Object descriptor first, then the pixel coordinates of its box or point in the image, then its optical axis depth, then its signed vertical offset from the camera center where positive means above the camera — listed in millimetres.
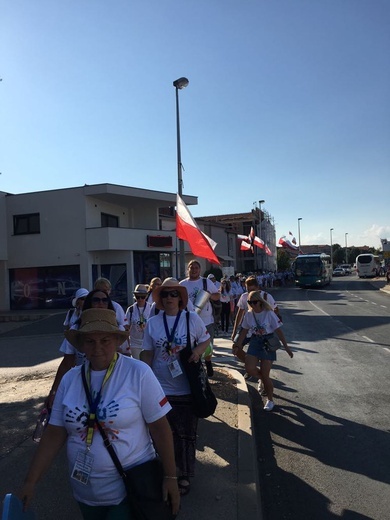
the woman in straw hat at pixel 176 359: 3525 -801
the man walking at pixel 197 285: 6582 -345
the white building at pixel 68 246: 23547 +1137
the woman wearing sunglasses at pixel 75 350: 3887 -750
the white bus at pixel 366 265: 58531 -952
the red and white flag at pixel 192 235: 8531 +602
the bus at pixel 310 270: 38750 -947
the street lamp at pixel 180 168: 13438 +3100
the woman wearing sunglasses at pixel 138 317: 6281 -779
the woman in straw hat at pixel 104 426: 2109 -812
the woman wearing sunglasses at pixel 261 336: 5707 -1016
